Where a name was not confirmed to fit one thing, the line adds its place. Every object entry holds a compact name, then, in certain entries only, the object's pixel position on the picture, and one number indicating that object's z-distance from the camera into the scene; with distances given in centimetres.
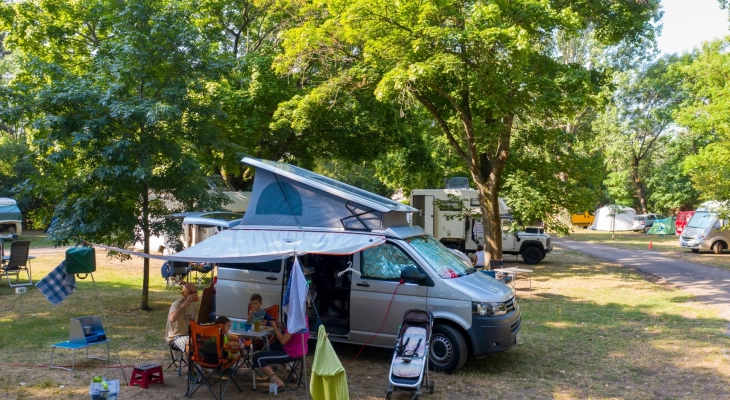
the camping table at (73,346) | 763
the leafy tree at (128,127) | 1070
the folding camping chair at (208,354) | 662
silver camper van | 746
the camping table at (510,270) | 1361
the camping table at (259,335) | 708
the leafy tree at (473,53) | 1330
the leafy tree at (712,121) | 2166
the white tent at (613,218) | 4603
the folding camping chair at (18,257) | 1487
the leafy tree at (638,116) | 4325
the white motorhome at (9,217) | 3150
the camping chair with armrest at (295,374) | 710
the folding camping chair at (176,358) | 727
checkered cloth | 768
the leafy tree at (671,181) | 4212
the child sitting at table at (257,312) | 746
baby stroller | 654
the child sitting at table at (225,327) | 671
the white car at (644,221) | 4628
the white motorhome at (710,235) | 2611
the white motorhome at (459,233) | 2198
